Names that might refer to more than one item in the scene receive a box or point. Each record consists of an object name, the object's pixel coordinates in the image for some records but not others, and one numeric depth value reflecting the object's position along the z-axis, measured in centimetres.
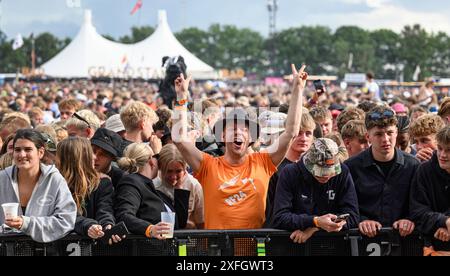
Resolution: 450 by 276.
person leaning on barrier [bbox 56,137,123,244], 595
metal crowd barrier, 548
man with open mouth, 629
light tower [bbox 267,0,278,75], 10412
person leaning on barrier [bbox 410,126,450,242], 545
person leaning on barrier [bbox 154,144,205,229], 672
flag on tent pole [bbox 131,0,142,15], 8019
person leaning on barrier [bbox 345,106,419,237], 589
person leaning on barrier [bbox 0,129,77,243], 555
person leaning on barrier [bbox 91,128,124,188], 654
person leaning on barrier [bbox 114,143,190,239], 568
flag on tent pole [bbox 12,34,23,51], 5797
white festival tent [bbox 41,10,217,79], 7125
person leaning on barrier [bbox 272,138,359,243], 561
